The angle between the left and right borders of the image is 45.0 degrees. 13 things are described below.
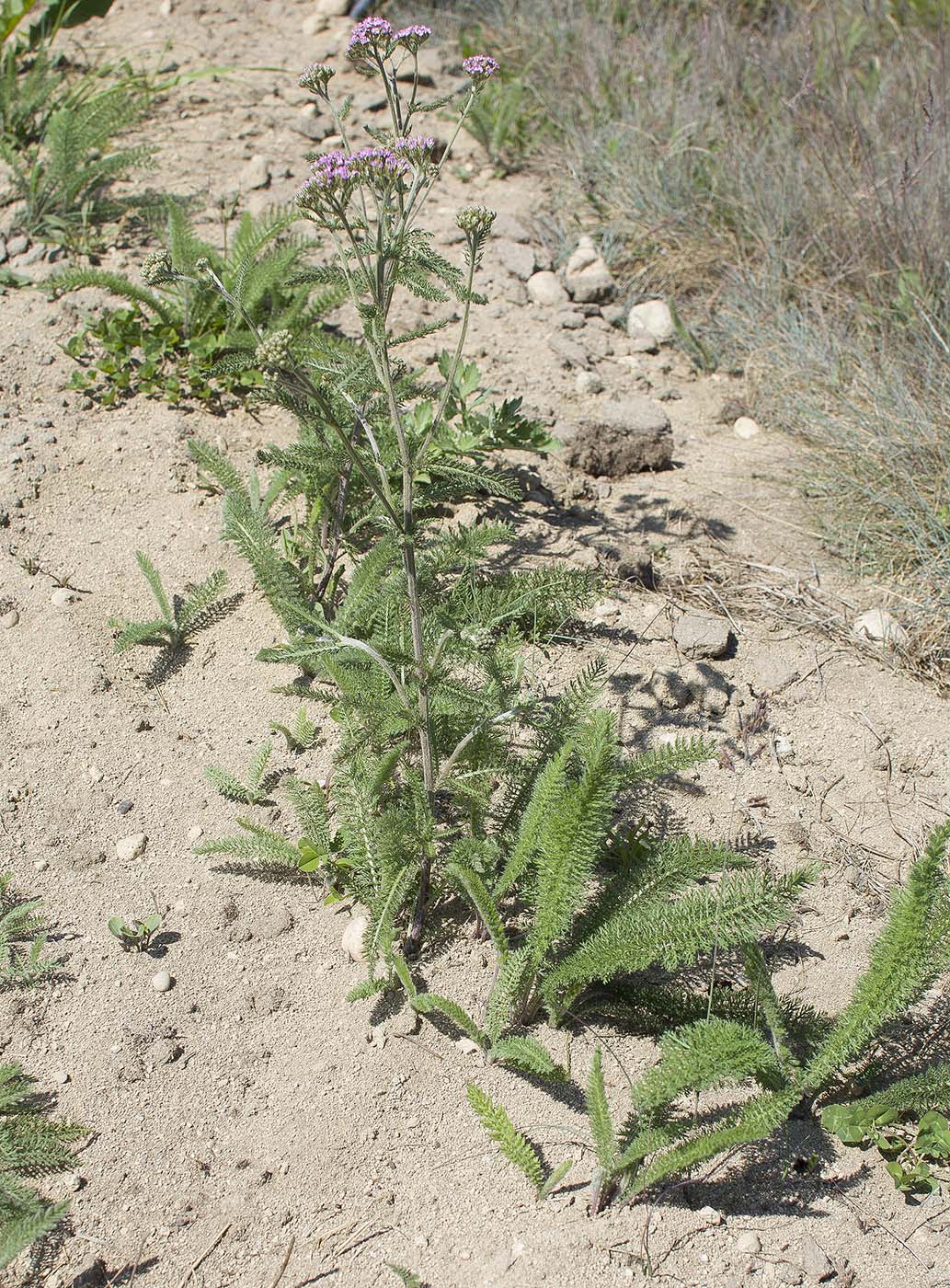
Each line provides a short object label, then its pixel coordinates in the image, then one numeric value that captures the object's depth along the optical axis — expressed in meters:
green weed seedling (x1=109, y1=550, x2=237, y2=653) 3.03
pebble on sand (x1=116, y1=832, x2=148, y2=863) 2.66
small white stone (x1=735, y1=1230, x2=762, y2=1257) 2.02
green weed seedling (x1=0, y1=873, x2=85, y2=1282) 1.93
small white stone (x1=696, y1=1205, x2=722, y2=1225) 2.07
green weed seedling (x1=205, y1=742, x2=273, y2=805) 2.74
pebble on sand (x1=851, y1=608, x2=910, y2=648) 3.24
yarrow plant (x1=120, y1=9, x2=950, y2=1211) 2.12
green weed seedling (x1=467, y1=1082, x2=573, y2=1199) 2.08
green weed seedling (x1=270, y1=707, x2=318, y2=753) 2.86
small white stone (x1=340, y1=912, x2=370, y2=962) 2.46
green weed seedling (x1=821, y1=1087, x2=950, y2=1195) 2.10
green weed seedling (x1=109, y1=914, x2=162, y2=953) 2.46
